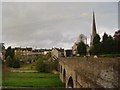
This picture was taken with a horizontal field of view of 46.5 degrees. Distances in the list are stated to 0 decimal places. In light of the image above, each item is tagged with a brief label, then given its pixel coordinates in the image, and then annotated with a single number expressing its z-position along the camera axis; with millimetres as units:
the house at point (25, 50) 67585
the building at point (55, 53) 50978
